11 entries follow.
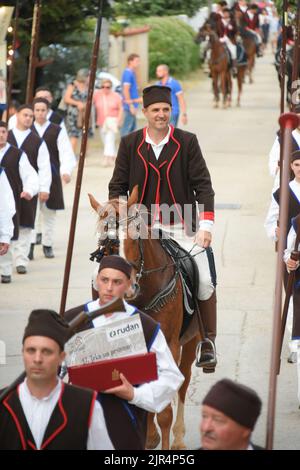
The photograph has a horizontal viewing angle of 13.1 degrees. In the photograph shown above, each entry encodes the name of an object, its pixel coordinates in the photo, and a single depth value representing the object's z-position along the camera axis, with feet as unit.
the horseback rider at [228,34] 108.27
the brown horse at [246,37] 120.88
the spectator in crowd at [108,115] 75.41
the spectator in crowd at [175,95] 75.72
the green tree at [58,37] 71.67
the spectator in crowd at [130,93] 80.84
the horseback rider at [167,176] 30.22
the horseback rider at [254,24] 125.08
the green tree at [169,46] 120.57
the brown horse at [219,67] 104.83
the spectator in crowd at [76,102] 76.64
